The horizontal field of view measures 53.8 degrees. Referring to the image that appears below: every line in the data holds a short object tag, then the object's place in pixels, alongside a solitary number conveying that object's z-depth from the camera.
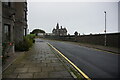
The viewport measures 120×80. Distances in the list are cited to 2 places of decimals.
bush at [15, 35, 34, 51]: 11.68
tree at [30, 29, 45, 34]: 152.36
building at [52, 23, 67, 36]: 116.76
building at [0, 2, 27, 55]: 9.31
